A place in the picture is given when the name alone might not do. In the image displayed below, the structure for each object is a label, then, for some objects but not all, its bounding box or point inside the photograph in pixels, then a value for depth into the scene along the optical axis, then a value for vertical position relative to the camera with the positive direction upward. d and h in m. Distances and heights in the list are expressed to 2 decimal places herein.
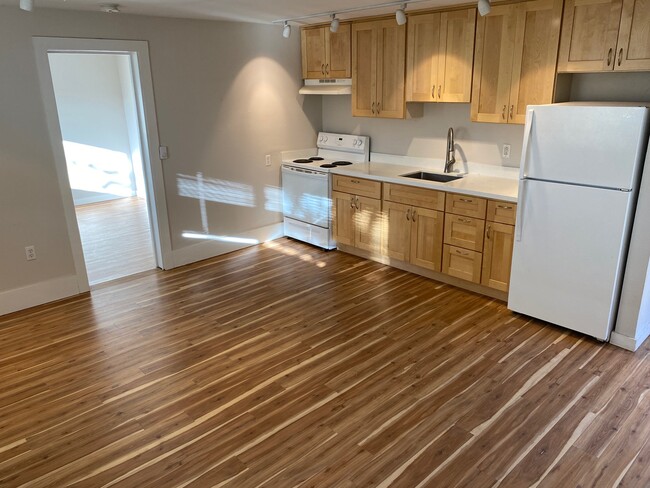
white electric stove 5.21 -0.81
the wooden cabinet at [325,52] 4.95 +0.58
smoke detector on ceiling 3.68 +0.78
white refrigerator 3.02 -0.68
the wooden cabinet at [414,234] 4.30 -1.13
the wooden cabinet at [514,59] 3.52 +0.34
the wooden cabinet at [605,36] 3.09 +0.44
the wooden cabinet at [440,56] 4.02 +0.42
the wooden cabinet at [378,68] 4.52 +0.37
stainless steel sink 4.57 -0.65
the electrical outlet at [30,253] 3.99 -1.10
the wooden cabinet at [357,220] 4.79 -1.11
